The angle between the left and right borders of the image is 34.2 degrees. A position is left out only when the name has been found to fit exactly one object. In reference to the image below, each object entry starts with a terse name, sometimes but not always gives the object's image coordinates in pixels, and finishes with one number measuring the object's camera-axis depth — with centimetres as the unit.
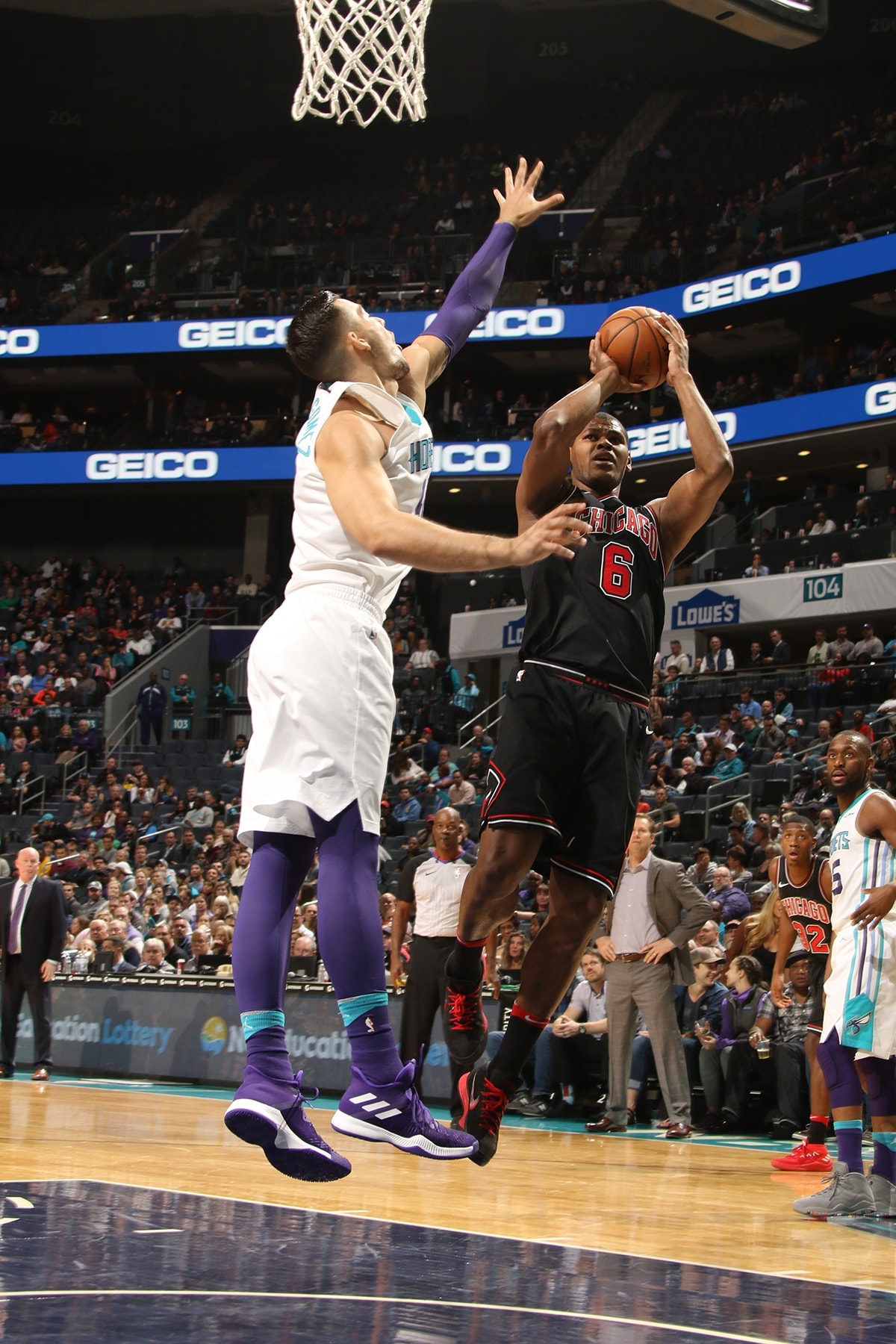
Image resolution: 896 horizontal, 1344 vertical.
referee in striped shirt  952
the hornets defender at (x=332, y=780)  333
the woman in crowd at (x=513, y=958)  1077
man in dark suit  1205
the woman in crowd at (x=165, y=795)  2162
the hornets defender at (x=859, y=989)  645
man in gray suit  916
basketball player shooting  406
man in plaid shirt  914
